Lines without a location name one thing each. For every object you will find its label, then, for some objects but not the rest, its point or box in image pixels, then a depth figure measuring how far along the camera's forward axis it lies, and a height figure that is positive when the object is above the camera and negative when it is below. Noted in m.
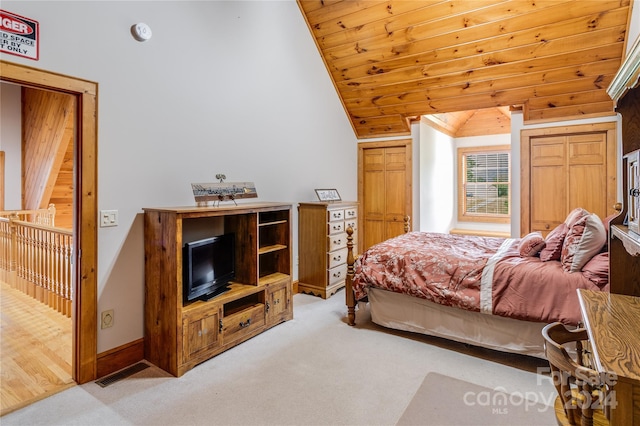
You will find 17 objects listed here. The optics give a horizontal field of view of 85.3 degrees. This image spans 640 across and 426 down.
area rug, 1.92 -1.15
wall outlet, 2.42 -0.75
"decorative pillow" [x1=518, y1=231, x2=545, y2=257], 2.76 -0.29
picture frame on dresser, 4.55 +0.23
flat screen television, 2.62 -0.45
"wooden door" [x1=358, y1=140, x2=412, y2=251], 5.36 +0.37
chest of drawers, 4.11 -0.42
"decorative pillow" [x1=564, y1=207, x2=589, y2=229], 2.46 -0.04
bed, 2.31 -0.55
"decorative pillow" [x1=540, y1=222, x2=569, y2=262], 2.60 -0.26
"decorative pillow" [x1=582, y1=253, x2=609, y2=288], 2.19 -0.38
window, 6.40 +0.52
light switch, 2.39 -0.04
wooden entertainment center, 2.41 -0.66
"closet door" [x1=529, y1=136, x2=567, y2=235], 4.30 +0.36
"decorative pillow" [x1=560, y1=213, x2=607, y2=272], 2.29 -0.21
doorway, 2.27 -0.15
